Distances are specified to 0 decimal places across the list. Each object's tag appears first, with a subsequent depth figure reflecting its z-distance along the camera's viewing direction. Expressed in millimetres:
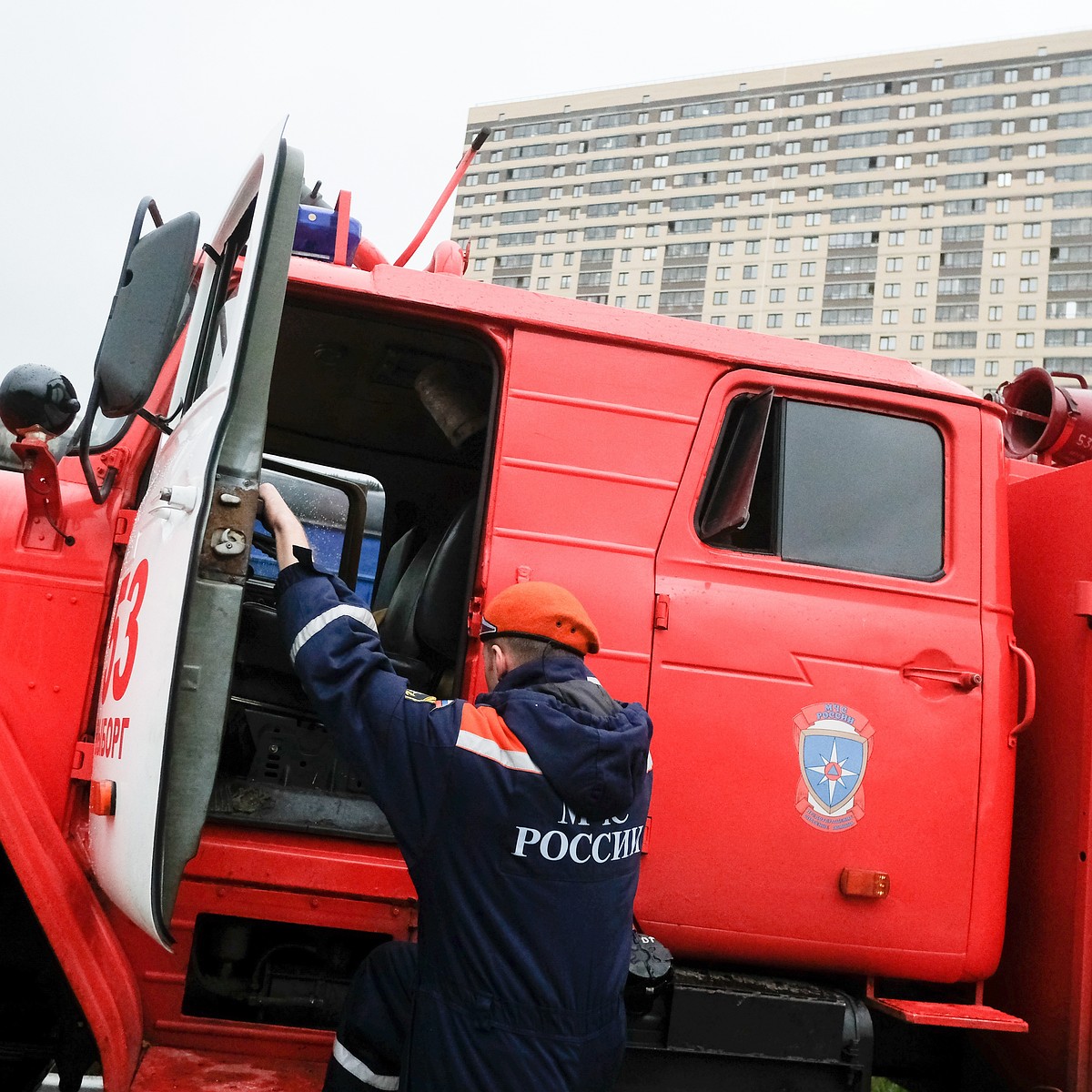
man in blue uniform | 1977
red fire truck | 2336
